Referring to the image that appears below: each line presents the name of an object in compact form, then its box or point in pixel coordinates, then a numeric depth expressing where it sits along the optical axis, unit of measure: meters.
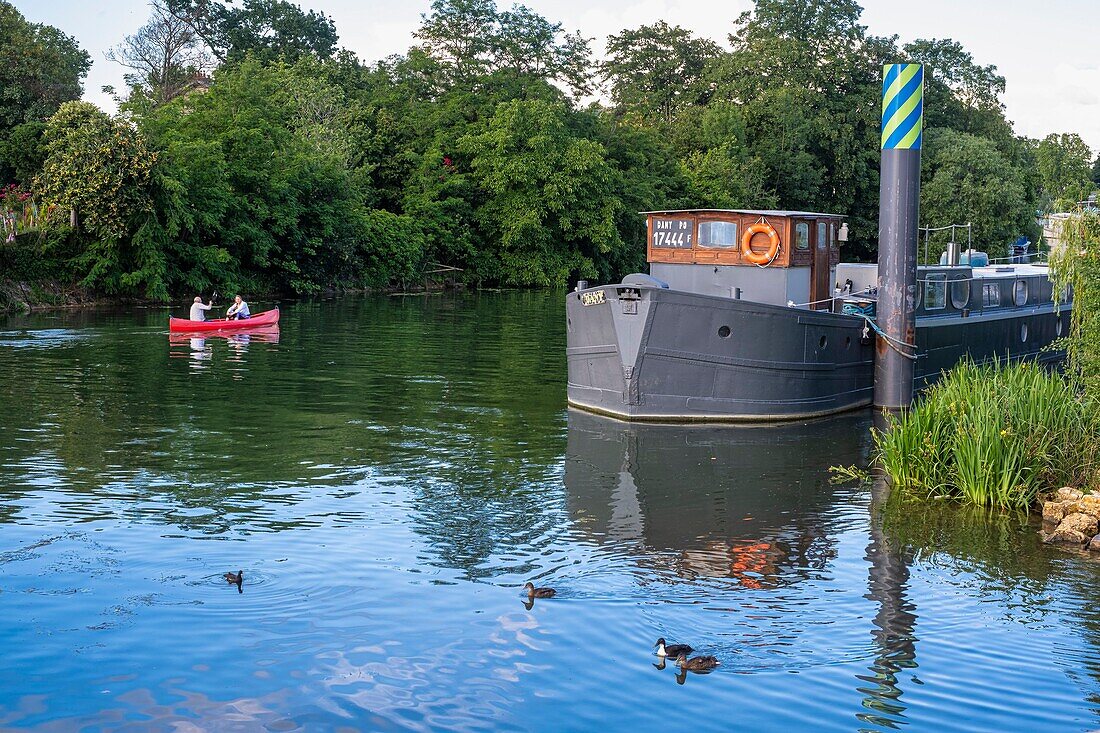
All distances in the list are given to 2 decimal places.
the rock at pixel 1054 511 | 12.98
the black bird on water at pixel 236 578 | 10.57
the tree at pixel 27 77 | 47.88
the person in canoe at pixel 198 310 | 34.47
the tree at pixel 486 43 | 68.44
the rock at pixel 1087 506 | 12.73
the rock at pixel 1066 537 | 12.49
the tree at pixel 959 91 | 82.44
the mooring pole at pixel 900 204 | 19.89
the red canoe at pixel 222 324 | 33.53
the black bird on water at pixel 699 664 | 8.94
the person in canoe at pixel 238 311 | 35.56
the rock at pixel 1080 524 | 12.53
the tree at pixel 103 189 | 41.44
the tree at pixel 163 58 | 59.09
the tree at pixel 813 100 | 76.62
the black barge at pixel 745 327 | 19.42
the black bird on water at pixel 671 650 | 9.10
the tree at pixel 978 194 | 71.44
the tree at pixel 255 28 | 74.62
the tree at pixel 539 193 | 63.44
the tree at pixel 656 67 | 88.56
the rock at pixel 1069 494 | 13.04
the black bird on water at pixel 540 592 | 10.46
